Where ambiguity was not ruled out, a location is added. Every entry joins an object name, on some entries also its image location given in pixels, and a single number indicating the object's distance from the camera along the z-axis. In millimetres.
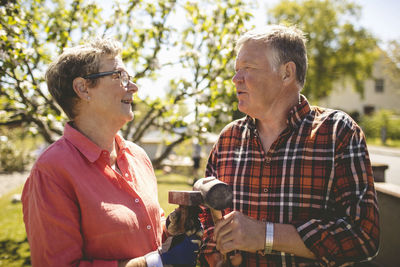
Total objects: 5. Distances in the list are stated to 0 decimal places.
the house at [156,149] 13795
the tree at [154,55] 4219
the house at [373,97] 39906
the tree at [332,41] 31422
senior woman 1662
